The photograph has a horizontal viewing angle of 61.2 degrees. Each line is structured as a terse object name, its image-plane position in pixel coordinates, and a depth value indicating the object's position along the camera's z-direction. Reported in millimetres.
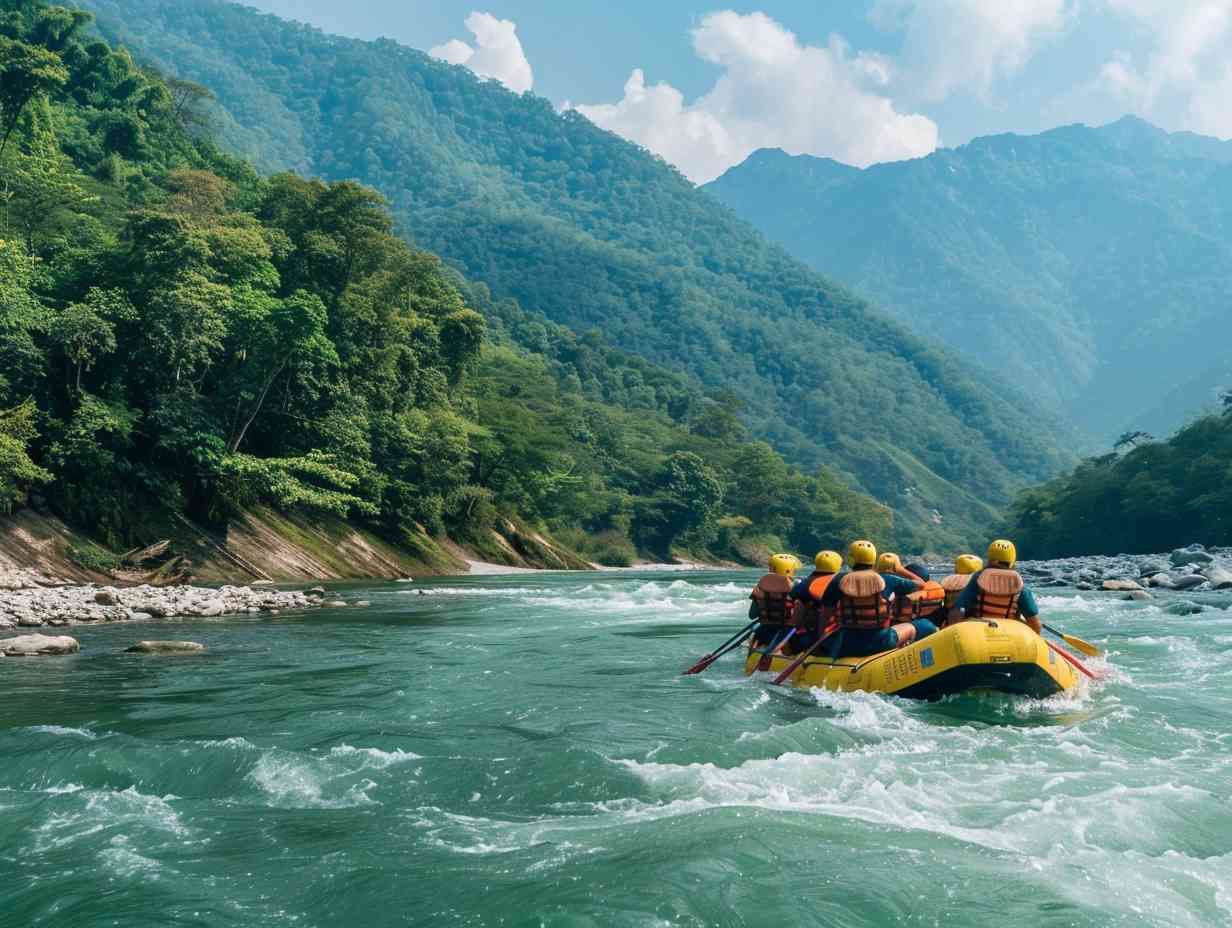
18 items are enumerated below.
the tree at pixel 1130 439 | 74375
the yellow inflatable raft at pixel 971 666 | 10836
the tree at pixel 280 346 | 31000
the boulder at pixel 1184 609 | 22695
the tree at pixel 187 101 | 76562
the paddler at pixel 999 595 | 12172
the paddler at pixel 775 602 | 14048
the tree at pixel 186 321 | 28844
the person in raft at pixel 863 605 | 12039
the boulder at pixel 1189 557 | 39822
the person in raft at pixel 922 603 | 14023
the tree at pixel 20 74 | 44594
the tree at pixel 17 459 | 23984
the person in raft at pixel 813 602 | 12977
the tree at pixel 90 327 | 26891
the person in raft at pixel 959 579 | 13836
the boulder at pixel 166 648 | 15047
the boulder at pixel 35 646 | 14688
